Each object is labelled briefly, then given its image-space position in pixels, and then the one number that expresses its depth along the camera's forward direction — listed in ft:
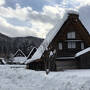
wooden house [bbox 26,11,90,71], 123.95
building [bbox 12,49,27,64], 285.25
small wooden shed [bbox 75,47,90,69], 114.11
